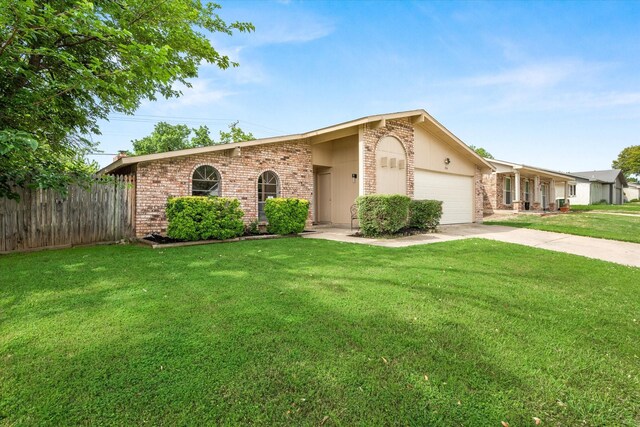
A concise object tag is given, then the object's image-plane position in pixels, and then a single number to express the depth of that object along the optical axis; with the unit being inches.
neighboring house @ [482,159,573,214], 720.3
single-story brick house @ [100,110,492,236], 343.9
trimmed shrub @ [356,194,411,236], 360.2
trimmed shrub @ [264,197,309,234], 359.6
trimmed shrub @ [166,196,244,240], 296.5
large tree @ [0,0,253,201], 190.7
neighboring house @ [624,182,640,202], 1840.6
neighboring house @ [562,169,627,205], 1360.7
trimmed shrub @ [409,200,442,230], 413.7
